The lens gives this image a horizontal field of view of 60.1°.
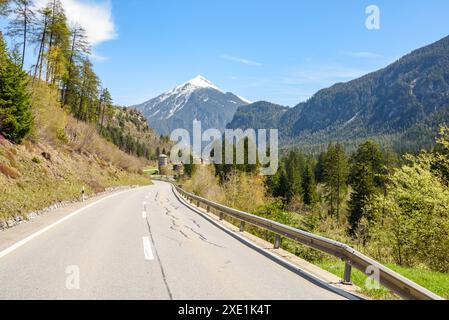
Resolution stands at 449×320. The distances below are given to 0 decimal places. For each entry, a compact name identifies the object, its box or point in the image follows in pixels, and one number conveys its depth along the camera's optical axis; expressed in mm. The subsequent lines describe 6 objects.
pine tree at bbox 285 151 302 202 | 70938
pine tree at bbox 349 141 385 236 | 45781
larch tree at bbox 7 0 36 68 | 32381
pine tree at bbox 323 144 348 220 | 58719
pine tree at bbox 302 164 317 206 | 72438
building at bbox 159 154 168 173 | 156112
